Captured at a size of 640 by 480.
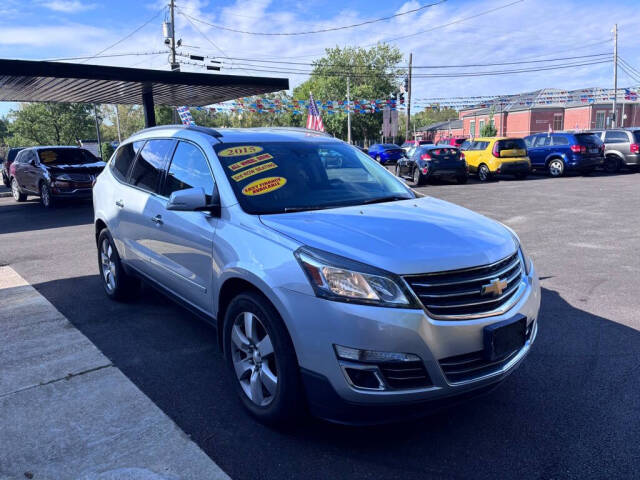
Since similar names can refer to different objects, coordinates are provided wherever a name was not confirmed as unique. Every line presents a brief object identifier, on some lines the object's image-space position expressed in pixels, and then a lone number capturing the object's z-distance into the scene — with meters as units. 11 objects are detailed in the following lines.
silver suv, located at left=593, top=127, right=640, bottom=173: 20.56
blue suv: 19.72
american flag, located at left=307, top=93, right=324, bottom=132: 23.80
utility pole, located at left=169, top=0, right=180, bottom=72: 28.50
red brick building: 53.94
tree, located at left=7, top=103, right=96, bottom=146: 51.84
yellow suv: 19.42
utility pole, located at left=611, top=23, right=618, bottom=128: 38.04
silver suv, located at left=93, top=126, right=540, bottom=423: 2.43
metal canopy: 13.44
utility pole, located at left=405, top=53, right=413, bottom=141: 38.19
